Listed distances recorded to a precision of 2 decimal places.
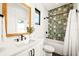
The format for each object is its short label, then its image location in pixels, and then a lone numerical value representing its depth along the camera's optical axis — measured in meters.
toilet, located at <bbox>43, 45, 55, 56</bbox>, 1.14
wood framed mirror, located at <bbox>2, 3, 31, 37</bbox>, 1.02
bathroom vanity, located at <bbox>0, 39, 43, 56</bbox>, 0.87
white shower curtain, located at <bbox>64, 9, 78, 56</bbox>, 1.14
